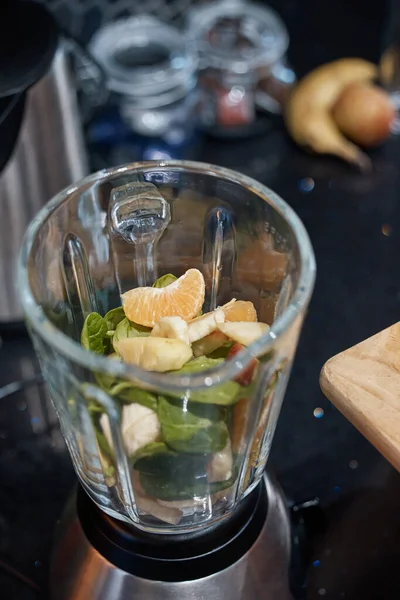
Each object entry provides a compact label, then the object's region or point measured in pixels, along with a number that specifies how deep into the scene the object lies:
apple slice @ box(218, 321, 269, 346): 0.38
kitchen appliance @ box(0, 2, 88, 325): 0.55
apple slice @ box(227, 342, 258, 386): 0.34
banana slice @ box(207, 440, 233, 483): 0.38
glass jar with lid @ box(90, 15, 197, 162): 0.82
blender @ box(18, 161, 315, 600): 0.35
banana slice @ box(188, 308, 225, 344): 0.39
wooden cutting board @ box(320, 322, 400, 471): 0.40
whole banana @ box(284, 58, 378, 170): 0.85
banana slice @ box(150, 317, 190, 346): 0.38
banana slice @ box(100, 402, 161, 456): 0.35
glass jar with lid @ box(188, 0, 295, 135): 0.86
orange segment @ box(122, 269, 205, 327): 0.41
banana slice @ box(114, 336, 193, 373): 0.36
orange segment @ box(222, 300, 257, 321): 0.42
